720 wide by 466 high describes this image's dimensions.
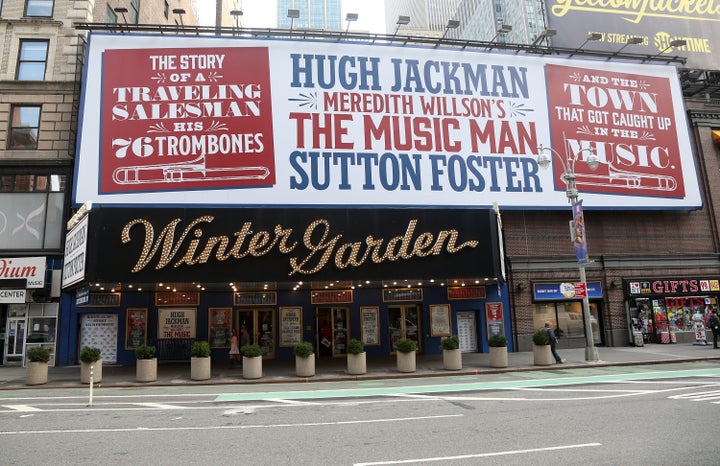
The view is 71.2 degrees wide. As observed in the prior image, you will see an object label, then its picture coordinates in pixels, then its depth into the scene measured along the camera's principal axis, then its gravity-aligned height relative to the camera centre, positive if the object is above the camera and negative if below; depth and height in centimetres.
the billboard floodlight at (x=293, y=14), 2648 +1632
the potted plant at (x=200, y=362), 1855 -125
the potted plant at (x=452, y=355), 1991 -144
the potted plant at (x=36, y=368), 1798 -119
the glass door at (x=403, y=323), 2605 -13
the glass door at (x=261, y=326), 2495 +0
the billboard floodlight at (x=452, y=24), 2734 +1601
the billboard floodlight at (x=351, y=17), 2738 +1644
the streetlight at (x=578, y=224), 2031 +379
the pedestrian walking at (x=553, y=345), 2058 -121
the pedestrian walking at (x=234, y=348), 2184 -93
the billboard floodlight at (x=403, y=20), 2711 +1606
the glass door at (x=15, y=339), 2341 -20
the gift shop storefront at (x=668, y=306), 2752 +24
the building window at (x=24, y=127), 2547 +1039
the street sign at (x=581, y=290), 2080 +97
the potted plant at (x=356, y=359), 1912 -139
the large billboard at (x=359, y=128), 2456 +1014
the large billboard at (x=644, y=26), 3136 +1818
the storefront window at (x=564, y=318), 2688 -19
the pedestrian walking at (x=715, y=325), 2364 -74
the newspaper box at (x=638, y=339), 2628 -140
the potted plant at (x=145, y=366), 1833 -129
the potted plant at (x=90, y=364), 1797 -114
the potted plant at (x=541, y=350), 2045 -139
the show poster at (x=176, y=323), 2433 +28
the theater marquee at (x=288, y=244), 1891 +311
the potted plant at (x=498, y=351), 2006 -136
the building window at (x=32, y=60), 2617 +1408
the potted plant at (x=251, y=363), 1855 -134
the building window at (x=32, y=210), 2445 +601
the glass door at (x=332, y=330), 2533 -37
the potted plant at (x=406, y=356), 1955 -137
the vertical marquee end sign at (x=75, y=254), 1905 +316
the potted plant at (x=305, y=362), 1889 -141
